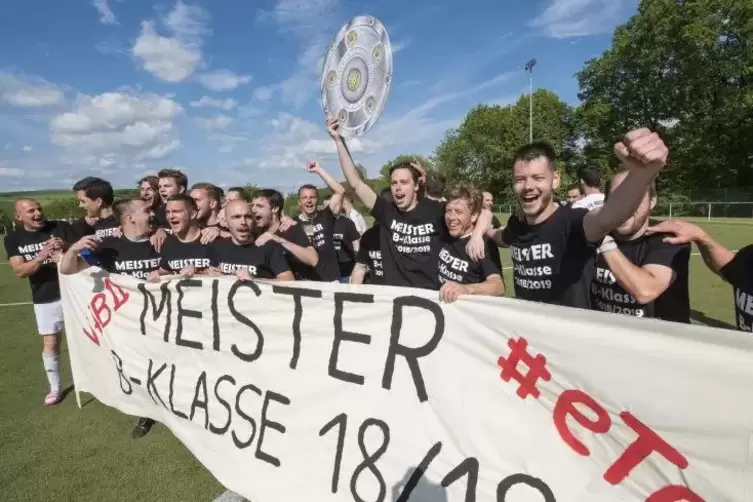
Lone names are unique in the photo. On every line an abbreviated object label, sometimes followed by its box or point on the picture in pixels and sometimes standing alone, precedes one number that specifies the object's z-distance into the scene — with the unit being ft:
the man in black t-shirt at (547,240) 9.28
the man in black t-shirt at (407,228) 13.02
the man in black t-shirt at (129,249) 14.80
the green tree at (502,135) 171.01
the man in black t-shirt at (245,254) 13.00
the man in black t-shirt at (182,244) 13.97
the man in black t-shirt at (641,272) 7.89
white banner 5.99
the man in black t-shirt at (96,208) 16.48
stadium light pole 145.28
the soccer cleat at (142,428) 13.60
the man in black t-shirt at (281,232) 14.42
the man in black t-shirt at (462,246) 11.28
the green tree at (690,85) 115.75
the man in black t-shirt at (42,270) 15.74
